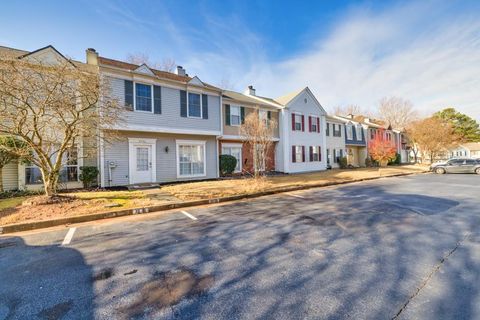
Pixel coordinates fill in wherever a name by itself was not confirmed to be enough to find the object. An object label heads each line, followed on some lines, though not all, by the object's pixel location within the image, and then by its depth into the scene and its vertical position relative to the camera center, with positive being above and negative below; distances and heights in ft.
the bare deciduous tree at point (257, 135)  38.58 +5.24
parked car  64.39 -2.27
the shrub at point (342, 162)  86.92 -0.07
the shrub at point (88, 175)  36.68 -1.03
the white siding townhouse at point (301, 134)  65.57 +9.25
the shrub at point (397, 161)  107.73 -0.28
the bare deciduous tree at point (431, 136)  95.40 +10.44
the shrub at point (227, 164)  52.90 +0.29
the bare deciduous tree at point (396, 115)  153.17 +32.29
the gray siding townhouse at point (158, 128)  38.93 +7.62
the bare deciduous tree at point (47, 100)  23.25 +7.92
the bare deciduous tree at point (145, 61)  90.46 +43.49
